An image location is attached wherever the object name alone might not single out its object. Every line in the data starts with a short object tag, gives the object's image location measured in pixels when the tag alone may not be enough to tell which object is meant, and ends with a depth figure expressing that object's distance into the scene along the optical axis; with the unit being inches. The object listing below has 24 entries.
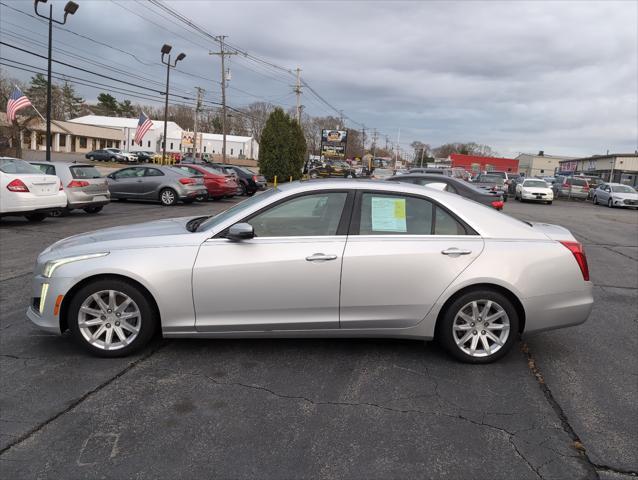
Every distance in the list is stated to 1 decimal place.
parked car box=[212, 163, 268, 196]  1007.0
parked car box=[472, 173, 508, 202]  1147.2
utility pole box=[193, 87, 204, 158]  2536.4
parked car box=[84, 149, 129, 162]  2423.7
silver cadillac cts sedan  156.9
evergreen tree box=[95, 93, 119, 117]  4586.6
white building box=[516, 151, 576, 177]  4771.2
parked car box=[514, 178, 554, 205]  1189.1
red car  827.4
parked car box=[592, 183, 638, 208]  1198.3
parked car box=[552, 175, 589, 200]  1416.1
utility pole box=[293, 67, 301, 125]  2046.0
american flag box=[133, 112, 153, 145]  1368.1
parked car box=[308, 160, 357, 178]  1600.6
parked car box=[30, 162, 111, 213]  518.9
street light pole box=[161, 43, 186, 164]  1322.6
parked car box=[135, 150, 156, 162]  2610.7
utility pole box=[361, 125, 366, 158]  4843.3
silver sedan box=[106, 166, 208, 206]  724.7
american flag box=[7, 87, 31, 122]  910.6
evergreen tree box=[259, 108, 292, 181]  1407.5
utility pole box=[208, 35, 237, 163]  1641.2
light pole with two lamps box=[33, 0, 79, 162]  812.9
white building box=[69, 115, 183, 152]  3959.2
